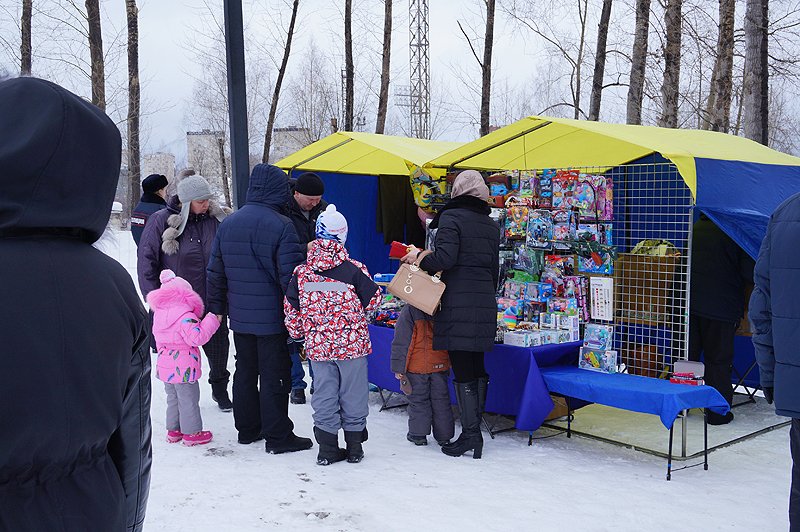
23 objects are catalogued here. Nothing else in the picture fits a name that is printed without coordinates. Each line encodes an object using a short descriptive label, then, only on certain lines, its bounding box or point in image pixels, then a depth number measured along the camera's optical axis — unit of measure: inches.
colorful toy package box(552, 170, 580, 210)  221.3
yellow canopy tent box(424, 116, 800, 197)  204.5
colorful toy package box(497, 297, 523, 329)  220.5
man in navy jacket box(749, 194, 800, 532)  124.0
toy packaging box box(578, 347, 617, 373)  209.3
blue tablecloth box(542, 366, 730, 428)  178.9
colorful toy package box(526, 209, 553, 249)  222.2
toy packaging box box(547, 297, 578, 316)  216.4
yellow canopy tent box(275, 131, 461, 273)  340.5
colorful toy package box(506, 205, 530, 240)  227.5
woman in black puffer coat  196.2
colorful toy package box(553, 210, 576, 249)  219.5
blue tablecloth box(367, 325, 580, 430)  201.9
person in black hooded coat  53.6
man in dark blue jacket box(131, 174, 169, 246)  262.1
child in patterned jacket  187.3
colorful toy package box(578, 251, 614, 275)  216.4
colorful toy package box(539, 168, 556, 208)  226.7
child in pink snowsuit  199.6
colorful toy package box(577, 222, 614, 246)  217.3
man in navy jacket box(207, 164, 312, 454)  198.1
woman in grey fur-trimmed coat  222.8
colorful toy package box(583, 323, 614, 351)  210.4
